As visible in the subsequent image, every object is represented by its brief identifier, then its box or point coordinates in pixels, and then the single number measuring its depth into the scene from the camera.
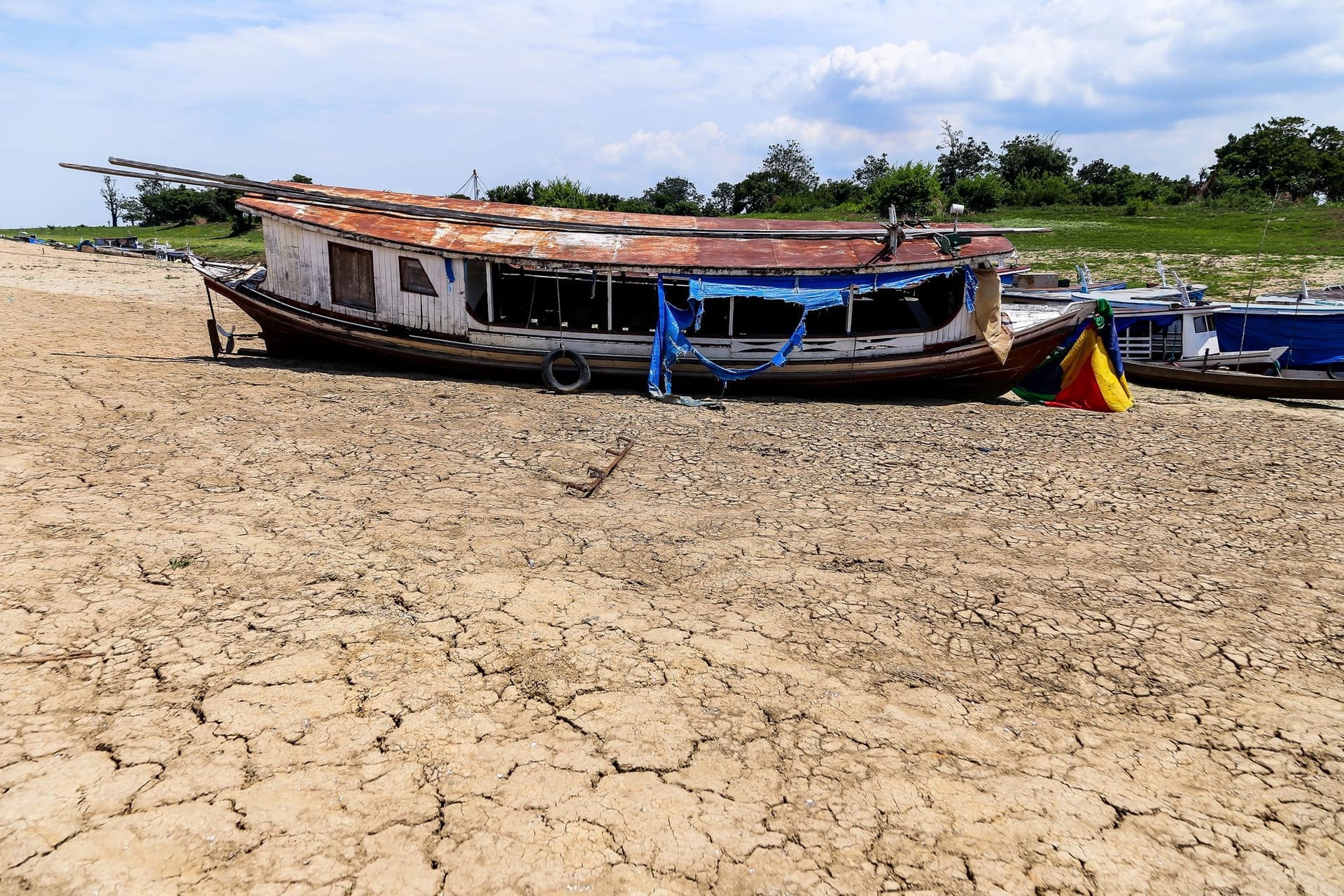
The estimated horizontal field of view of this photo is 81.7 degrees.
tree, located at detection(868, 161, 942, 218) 40.59
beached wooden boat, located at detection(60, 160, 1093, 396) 13.00
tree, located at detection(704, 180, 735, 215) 63.22
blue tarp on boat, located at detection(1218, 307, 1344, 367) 14.89
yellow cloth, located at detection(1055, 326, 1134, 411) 13.15
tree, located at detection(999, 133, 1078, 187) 51.50
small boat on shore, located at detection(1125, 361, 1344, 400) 14.31
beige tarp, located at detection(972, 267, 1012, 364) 13.20
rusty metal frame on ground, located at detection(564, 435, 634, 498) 8.58
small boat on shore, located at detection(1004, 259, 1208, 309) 17.78
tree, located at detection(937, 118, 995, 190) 54.75
